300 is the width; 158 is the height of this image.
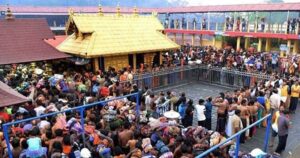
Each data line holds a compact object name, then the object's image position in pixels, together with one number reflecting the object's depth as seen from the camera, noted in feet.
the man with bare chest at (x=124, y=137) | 23.84
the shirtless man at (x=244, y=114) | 29.76
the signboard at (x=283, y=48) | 72.54
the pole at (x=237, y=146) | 19.34
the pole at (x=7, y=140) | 20.92
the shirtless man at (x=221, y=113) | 31.41
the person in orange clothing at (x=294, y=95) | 37.93
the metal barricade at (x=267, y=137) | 19.30
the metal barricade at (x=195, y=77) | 50.19
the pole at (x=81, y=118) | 25.71
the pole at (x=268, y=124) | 24.23
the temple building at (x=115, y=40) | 53.88
